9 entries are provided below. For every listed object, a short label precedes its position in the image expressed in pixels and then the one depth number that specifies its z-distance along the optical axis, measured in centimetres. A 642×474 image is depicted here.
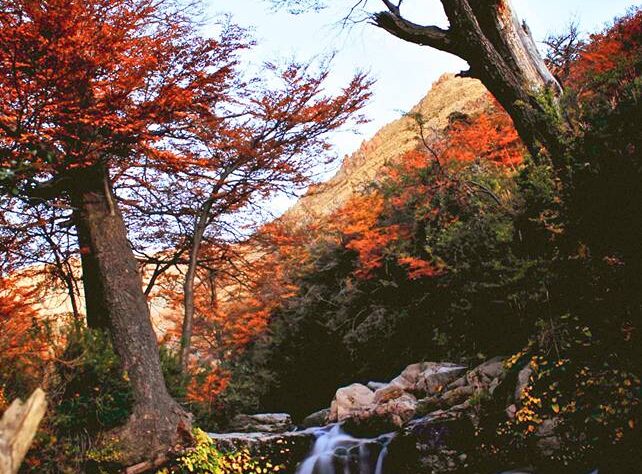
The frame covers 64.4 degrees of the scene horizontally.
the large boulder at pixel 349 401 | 1063
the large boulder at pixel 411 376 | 1003
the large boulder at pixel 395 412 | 869
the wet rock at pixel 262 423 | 1241
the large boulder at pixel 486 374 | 776
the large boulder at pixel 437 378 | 929
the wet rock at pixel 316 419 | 1234
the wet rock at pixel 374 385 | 1228
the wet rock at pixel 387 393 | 970
